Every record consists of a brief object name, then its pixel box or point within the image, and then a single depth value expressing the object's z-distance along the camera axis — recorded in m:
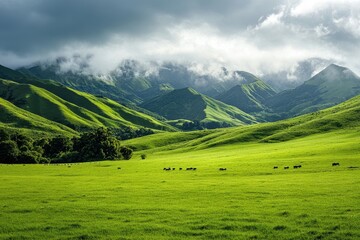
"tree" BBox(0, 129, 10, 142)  148.43
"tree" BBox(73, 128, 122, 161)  155.00
